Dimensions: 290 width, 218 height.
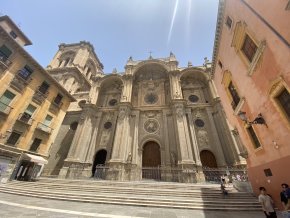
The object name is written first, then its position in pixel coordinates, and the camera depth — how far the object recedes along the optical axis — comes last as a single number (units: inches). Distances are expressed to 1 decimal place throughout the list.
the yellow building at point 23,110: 508.1
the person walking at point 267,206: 210.1
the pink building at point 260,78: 219.1
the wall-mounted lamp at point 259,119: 277.8
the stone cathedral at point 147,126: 644.1
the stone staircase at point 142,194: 294.7
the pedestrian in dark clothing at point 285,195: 204.8
